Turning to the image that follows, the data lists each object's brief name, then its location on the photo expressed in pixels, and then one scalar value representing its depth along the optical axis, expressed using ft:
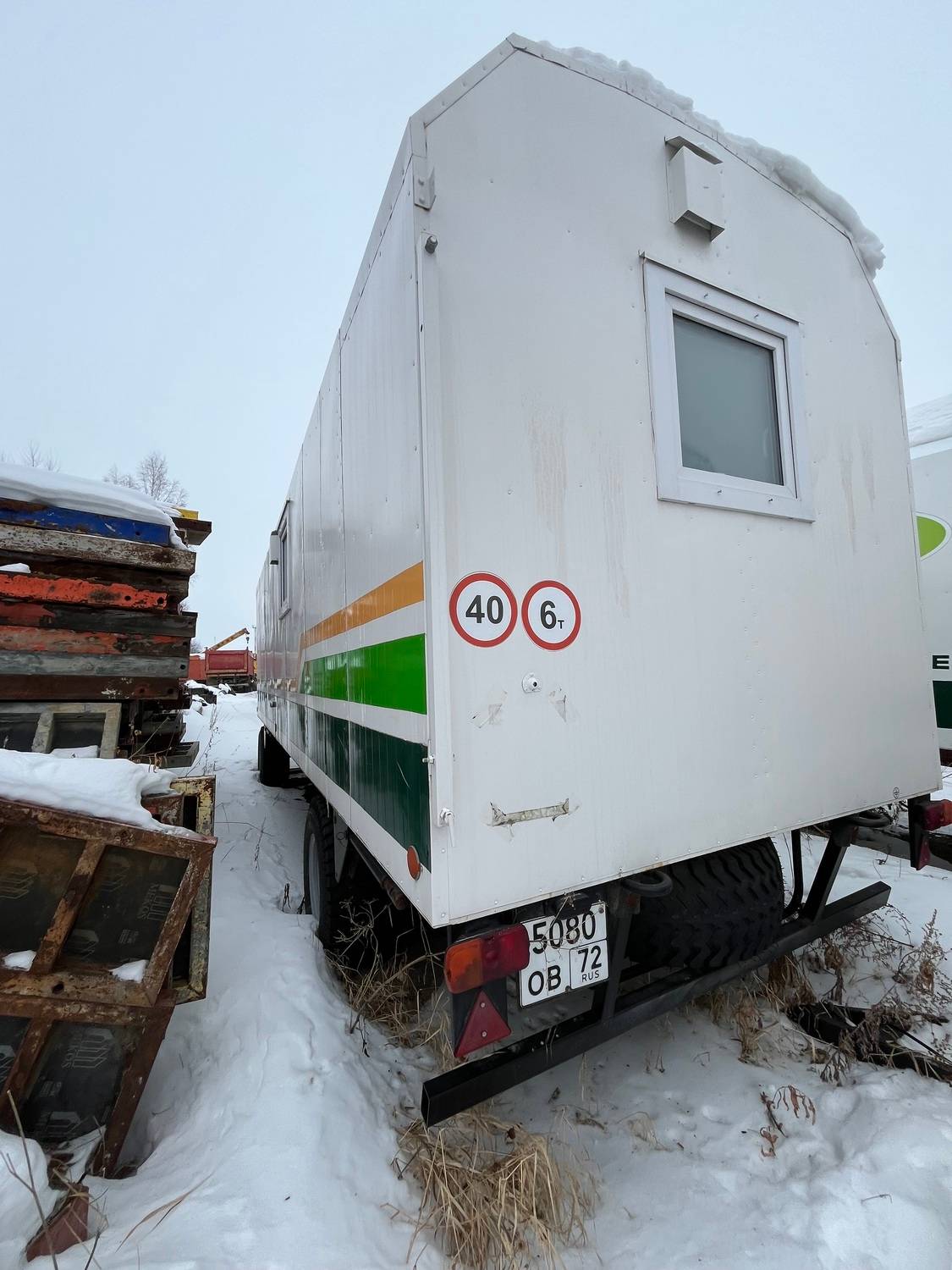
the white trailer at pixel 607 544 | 5.46
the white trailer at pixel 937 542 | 14.93
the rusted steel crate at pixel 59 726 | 8.07
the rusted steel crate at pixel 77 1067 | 5.27
